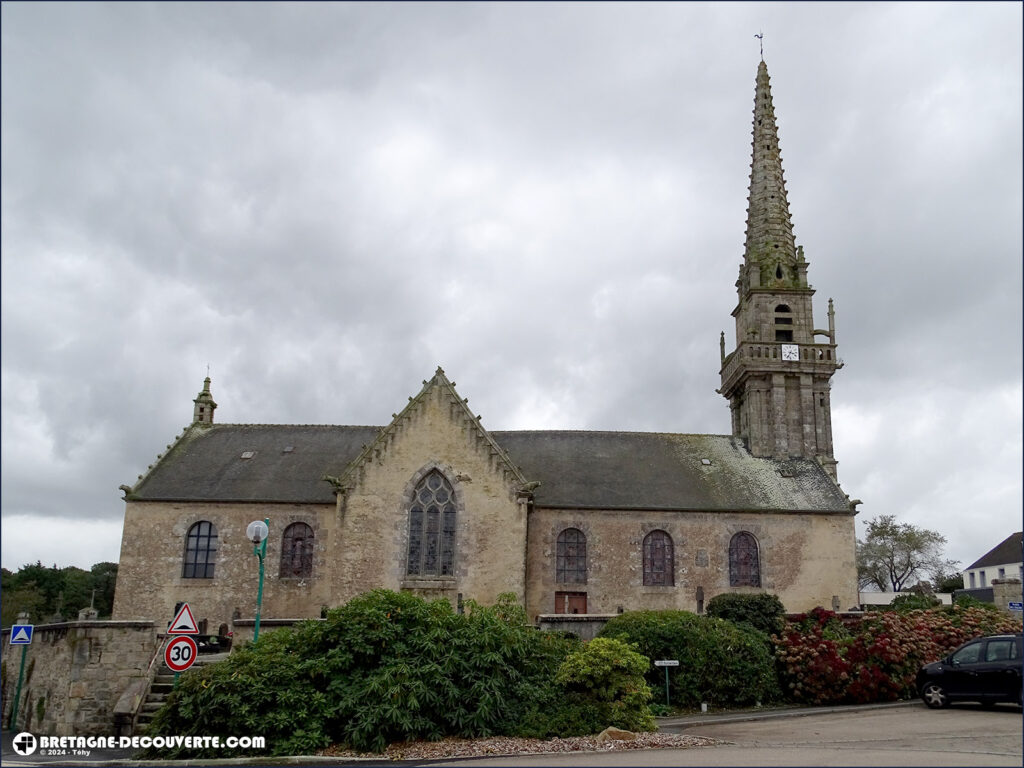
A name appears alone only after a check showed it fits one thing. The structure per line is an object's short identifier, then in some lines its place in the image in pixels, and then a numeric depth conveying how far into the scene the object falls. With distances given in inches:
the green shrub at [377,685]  570.6
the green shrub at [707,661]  786.8
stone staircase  682.6
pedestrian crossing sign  720.3
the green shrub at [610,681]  608.1
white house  2539.4
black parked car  595.2
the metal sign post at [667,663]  746.2
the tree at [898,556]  2474.2
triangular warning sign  606.5
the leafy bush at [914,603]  1002.1
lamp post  673.6
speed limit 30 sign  584.1
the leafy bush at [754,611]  916.6
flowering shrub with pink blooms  776.3
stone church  1125.1
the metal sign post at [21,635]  720.3
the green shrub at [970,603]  972.1
